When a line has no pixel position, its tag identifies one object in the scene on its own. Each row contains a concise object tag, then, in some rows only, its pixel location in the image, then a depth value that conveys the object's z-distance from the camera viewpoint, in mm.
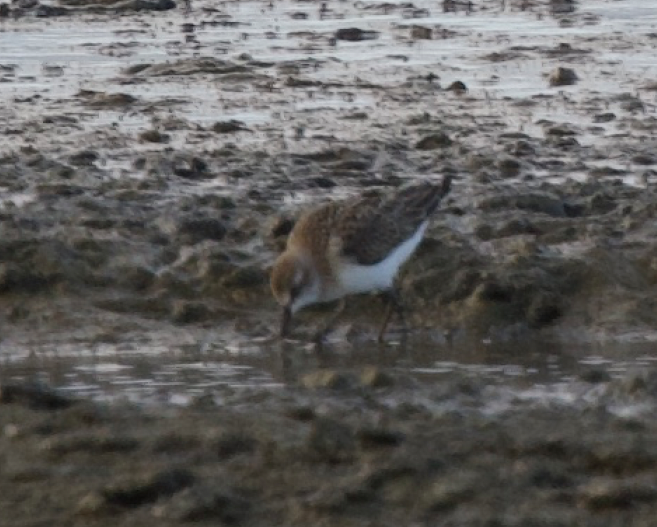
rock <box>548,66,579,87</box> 27906
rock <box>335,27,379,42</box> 33187
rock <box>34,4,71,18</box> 36219
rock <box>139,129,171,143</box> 24203
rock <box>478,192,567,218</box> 20203
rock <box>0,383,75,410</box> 13719
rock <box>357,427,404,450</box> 12742
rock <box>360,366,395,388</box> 14344
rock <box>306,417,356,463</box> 12523
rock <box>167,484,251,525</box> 11555
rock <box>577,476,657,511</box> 11570
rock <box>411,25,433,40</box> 33116
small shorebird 16922
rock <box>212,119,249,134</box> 24797
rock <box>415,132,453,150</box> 23719
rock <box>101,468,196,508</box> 11788
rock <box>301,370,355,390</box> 14242
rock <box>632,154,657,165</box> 22573
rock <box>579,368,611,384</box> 14508
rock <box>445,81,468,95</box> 27609
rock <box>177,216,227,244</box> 19266
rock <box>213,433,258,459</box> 12648
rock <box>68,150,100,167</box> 22844
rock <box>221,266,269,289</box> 18031
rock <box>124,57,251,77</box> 29641
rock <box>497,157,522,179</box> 22016
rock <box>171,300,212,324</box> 17312
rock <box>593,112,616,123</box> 25077
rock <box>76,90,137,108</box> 26859
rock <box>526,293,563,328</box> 17125
